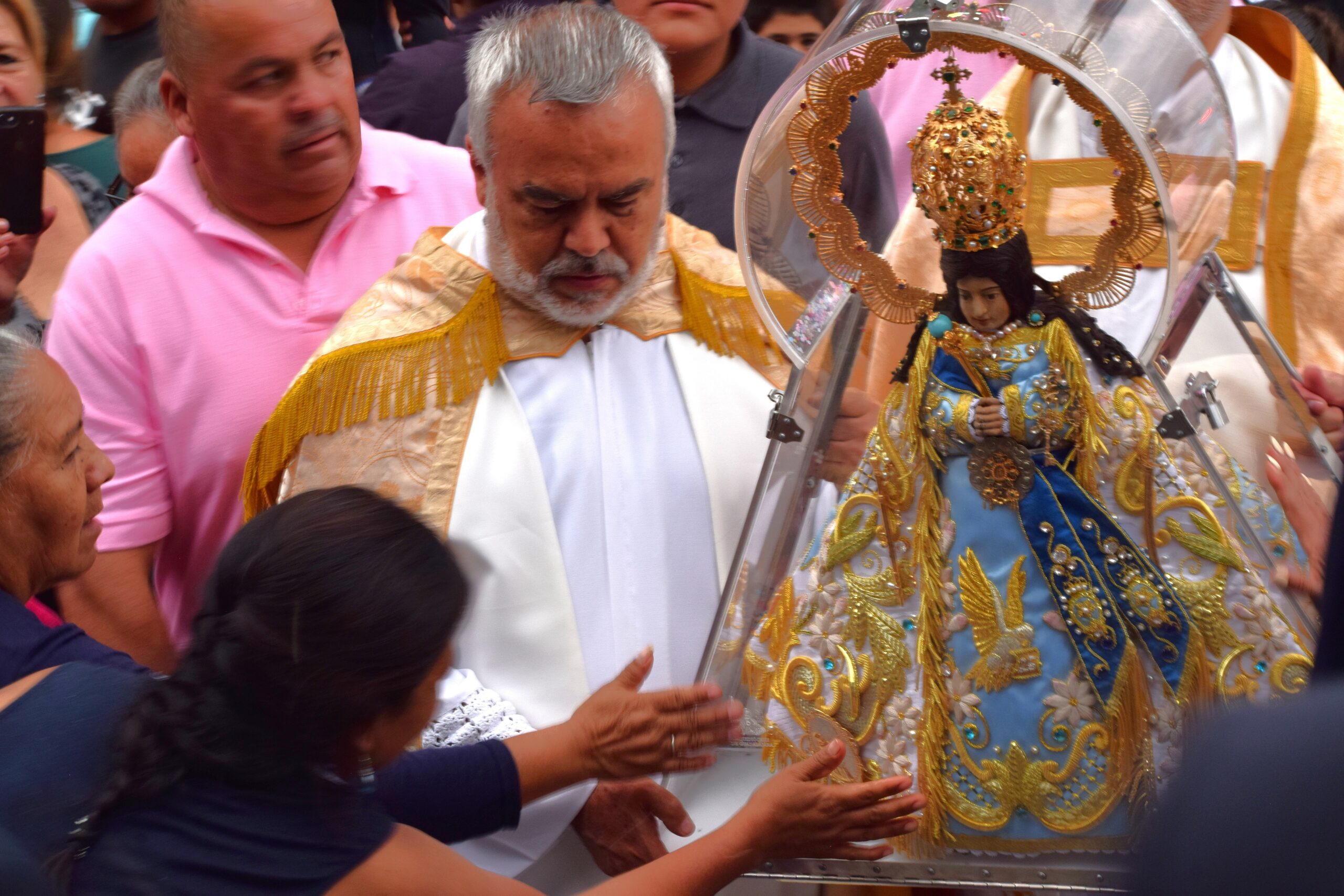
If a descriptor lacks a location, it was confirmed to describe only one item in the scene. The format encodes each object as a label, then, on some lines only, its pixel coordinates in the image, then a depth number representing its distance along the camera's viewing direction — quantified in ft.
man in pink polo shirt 9.34
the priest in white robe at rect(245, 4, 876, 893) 8.34
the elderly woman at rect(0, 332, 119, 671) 6.63
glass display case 7.16
